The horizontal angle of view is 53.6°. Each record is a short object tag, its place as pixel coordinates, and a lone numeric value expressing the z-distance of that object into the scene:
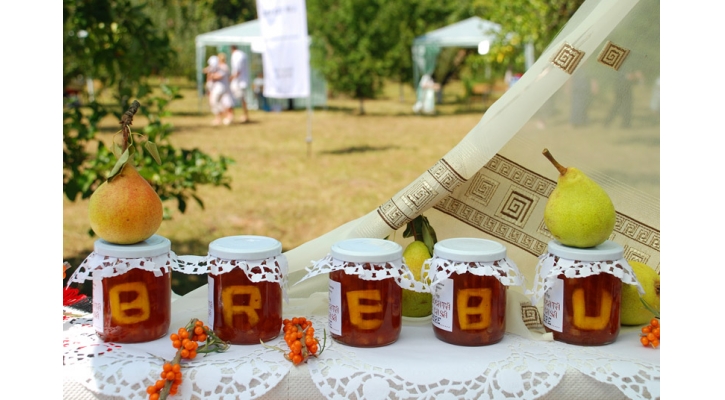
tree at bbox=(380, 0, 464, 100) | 14.49
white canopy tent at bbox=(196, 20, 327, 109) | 13.80
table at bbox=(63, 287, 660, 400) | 1.39
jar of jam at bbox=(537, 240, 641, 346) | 1.47
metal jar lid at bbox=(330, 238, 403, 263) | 1.45
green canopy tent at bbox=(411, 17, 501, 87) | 14.65
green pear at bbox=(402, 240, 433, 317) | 1.67
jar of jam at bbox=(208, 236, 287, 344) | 1.47
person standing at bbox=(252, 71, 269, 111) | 14.98
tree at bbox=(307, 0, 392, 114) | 14.12
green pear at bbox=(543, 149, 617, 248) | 1.49
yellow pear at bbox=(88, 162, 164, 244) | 1.45
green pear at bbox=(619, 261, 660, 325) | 1.60
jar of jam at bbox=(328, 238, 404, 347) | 1.45
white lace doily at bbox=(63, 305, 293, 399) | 1.38
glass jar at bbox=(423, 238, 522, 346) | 1.46
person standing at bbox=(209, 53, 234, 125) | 12.70
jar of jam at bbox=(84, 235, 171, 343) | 1.45
